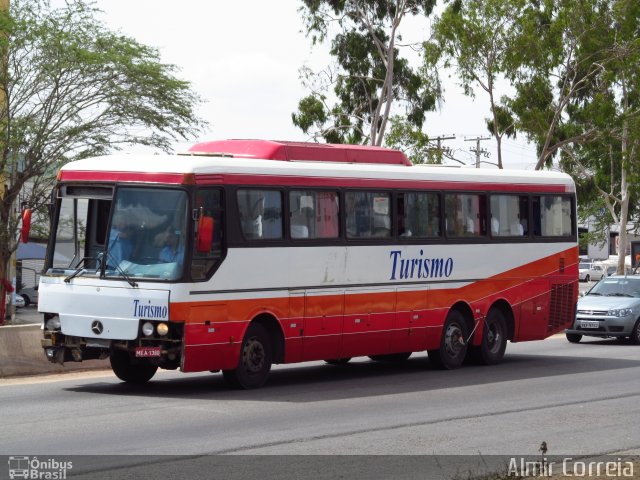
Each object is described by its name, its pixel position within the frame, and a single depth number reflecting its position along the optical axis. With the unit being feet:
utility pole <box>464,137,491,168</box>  207.29
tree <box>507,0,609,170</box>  134.41
